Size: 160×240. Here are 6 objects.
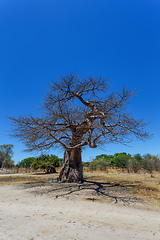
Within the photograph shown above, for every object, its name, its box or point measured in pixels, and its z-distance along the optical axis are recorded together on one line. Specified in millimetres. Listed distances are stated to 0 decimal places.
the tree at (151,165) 21564
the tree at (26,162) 42884
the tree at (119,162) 27809
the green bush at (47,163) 21438
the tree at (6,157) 36944
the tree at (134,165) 22503
